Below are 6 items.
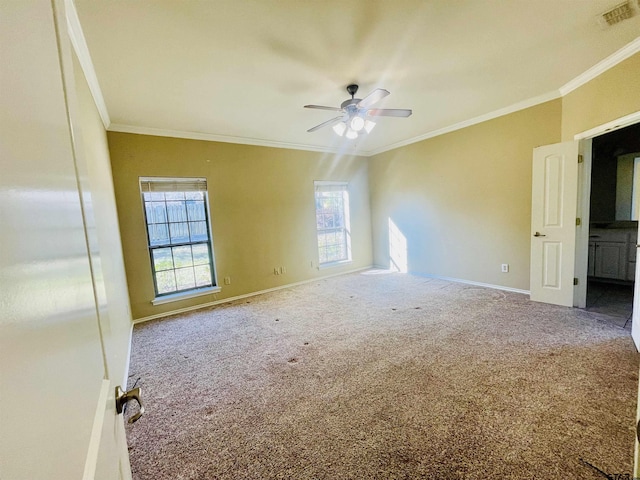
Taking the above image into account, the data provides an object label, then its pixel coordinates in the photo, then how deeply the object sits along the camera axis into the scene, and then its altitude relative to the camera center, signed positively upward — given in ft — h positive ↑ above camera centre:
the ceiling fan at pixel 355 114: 9.01 +3.38
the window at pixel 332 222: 18.83 -0.57
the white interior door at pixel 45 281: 1.02 -0.24
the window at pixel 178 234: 13.00 -0.48
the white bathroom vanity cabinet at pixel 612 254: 13.11 -2.82
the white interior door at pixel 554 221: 10.75 -0.87
